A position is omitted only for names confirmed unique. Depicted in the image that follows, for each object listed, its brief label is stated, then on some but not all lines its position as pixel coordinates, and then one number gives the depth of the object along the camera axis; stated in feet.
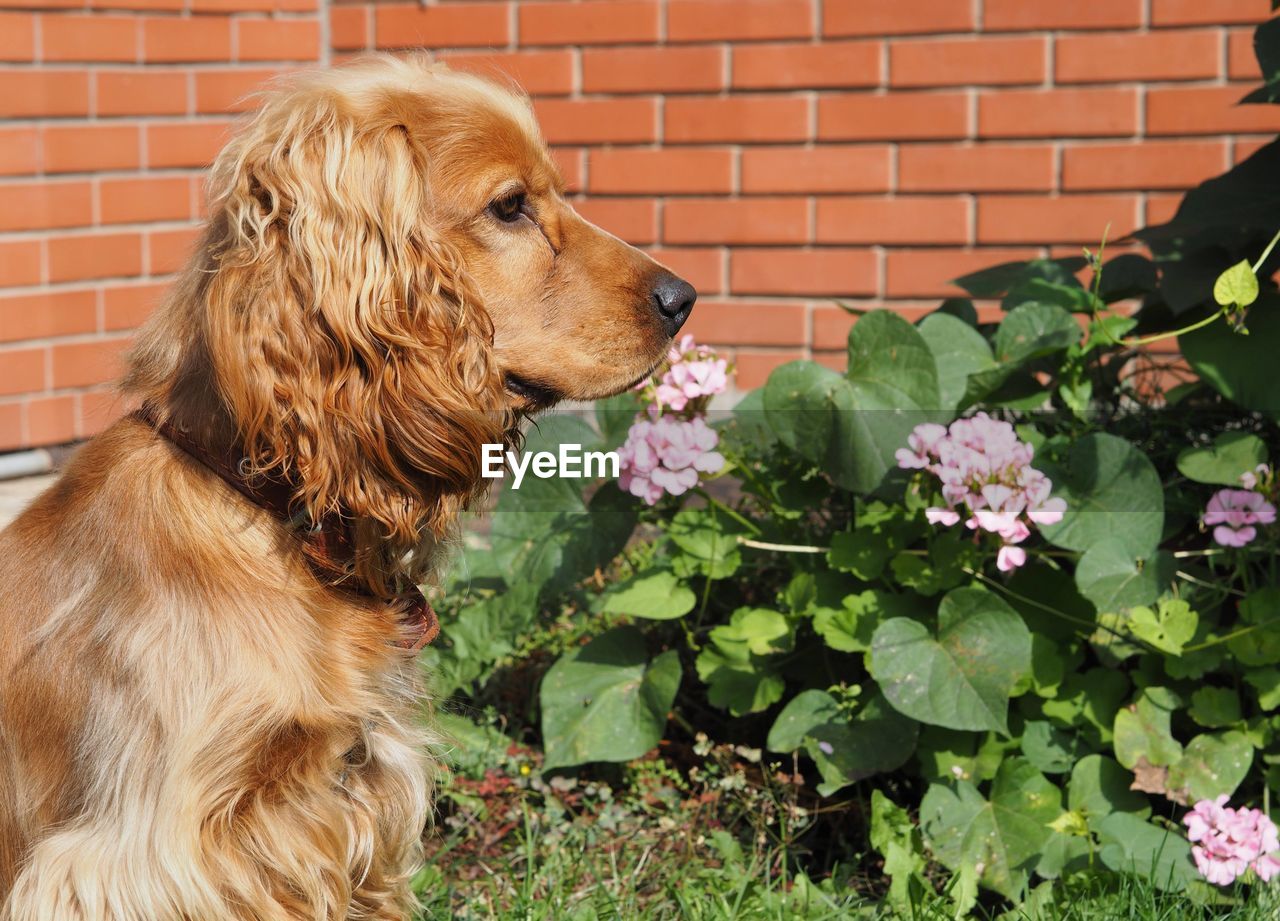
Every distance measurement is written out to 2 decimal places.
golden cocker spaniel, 6.59
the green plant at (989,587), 8.71
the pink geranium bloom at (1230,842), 8.12
